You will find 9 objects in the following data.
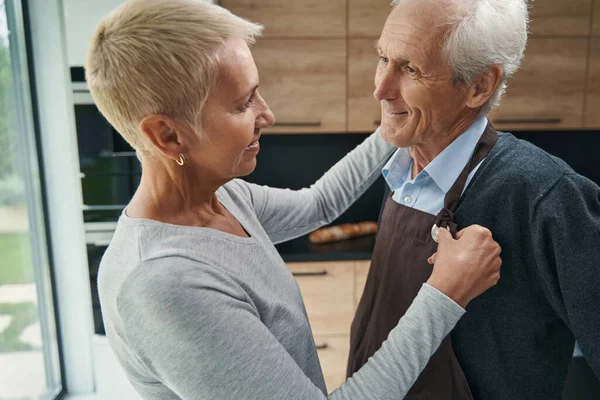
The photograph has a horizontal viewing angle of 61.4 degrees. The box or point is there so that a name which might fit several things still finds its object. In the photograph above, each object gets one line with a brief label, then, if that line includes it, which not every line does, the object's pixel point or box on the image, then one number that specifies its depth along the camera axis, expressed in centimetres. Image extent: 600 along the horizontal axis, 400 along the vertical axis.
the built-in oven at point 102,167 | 212
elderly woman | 72
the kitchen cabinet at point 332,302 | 233
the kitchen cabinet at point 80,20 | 204
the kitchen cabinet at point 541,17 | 233
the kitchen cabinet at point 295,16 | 232
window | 207
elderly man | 90
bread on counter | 251
